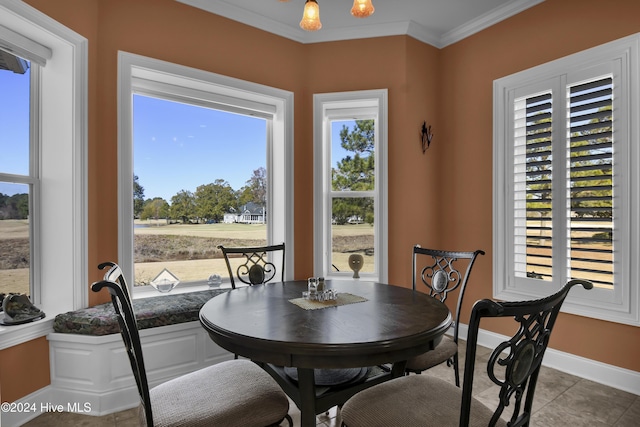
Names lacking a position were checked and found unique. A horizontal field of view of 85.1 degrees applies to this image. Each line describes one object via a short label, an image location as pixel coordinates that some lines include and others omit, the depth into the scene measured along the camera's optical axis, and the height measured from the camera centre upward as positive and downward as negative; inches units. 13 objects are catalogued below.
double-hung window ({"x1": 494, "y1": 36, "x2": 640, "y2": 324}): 95.0 +8.5
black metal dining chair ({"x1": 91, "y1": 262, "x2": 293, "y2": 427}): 49.8 -30.6
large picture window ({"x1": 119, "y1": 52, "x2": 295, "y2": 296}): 109.7 +13.8
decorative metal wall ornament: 137.3 +28.6
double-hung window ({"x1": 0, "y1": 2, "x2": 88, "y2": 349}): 89.8 +10.8
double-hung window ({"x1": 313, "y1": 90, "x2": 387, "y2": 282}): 138.6 +8.5
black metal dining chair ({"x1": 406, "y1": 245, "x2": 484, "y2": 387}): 75.4 -27.3
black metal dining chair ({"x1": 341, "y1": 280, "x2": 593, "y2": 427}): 40.7 -30.3
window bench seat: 85.2 -37.0
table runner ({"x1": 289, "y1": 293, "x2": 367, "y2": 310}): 70.5 -19.6
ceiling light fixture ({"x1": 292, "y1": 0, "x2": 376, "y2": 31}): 70.4 +38.9
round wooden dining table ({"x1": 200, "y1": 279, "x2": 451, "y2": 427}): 51.2 -19.7
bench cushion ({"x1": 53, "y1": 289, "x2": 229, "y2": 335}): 85.0 -27.2
